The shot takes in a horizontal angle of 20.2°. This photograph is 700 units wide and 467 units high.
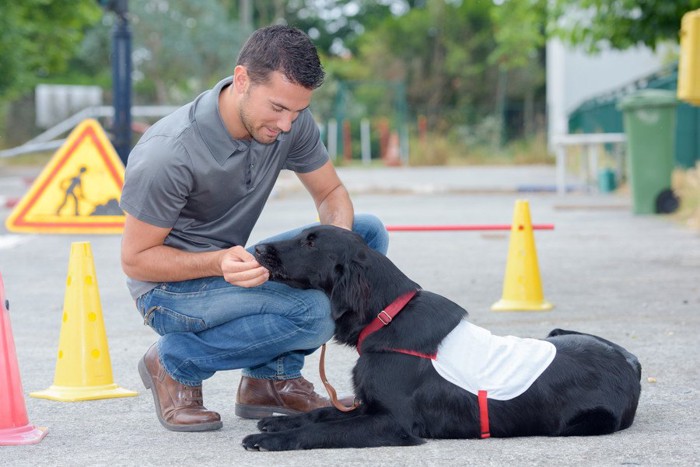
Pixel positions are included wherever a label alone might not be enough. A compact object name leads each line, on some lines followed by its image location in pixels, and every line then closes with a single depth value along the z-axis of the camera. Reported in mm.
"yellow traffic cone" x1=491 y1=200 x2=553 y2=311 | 12369
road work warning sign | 18933
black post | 22260
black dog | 6959
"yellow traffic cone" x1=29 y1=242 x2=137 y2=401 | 8675
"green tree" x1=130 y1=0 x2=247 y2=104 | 67687
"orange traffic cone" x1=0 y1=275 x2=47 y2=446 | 7267
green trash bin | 23747
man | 7368
